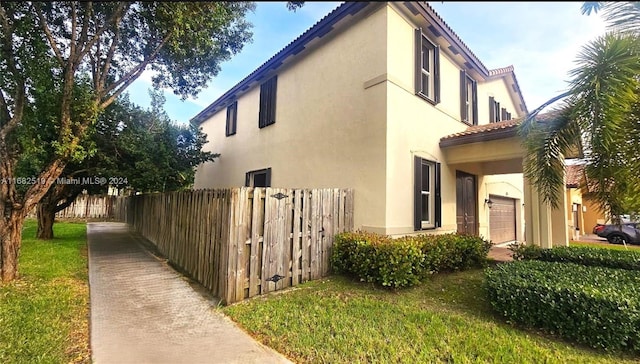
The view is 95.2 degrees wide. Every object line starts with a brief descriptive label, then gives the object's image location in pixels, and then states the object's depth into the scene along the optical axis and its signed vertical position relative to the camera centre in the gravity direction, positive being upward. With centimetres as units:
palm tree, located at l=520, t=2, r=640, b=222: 425 +135
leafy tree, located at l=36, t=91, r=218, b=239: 996 +142
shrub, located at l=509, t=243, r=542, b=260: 635 -106
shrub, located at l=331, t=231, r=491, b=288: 539 -110
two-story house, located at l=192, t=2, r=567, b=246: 684 +212
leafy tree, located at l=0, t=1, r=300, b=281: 554 +268
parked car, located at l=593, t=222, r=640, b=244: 1620 -168
